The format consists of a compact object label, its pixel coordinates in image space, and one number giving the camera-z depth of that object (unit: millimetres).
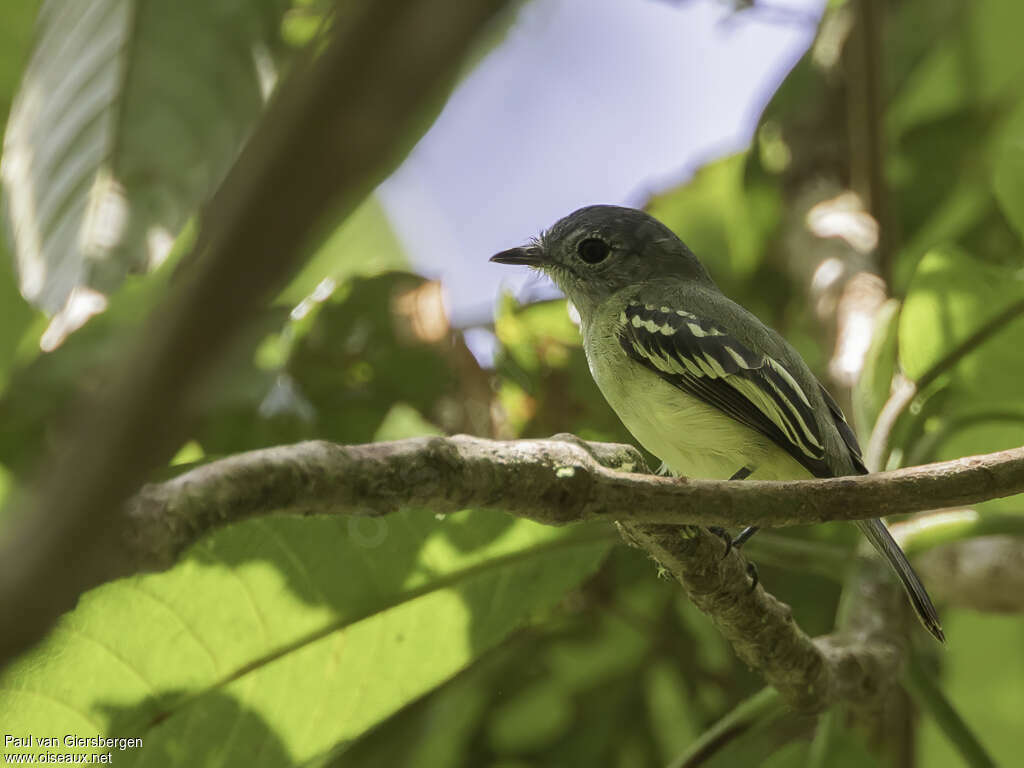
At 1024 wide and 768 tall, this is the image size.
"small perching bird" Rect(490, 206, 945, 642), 5684
